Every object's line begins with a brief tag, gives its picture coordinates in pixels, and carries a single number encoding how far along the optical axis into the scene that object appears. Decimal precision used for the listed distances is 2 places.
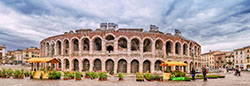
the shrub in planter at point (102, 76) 20.59
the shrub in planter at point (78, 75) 20.30
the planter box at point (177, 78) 20.87
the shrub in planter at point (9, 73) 22.72
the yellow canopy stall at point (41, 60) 22.93
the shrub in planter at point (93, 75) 21.15
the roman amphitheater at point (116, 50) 35.16
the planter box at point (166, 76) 21.41
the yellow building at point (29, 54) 97.74
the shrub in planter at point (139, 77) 20.12
